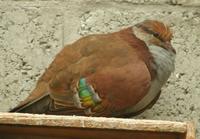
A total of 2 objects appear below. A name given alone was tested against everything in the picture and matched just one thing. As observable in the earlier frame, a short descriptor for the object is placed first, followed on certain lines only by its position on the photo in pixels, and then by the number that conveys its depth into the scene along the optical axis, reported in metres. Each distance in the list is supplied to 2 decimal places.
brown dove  2.57
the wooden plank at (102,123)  2.47
